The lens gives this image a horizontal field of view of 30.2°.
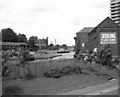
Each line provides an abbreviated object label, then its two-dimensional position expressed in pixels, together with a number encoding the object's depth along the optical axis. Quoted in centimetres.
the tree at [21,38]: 12315
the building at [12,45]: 9108
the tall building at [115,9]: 15200
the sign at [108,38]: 6547
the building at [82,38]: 8964
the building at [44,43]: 14062
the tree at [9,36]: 11588
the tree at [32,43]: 11261
